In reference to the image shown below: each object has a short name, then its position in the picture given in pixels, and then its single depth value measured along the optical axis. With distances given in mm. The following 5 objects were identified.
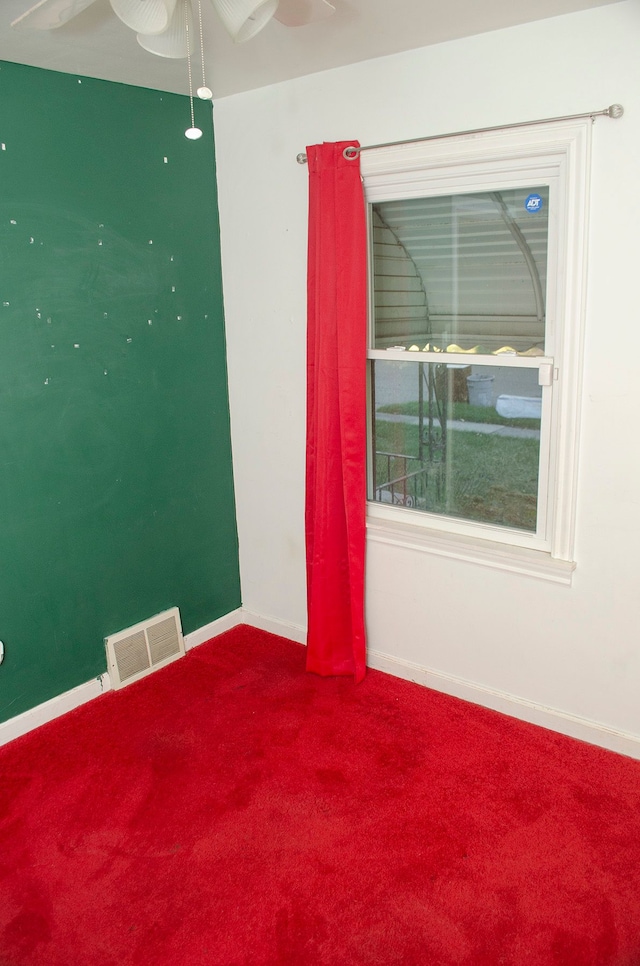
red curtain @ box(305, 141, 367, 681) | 2752
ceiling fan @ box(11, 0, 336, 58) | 1773
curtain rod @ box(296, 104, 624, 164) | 2207
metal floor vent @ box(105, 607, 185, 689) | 3082
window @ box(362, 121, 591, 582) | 2457
